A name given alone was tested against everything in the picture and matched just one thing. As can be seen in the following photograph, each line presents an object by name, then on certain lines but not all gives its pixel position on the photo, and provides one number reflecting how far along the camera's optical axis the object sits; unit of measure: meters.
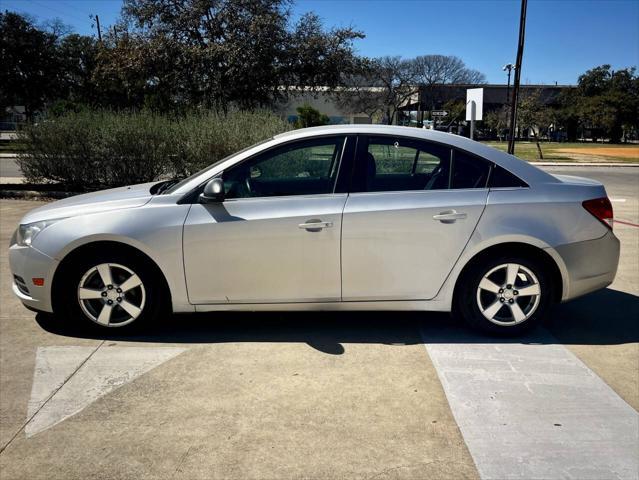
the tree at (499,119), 52.44
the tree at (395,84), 64.83
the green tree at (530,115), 40.00
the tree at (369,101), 59.69
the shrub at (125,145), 12.21
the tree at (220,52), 19.66
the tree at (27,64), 37.97
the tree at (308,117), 26.75
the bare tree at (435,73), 73.43
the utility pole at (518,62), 21.25
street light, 47.41
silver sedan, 4.07
